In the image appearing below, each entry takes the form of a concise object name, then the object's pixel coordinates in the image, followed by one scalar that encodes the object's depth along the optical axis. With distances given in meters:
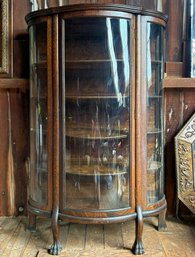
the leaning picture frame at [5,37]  2.21
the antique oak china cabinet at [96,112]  1.84
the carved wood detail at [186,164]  2.20
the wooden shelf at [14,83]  2.21
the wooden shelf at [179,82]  2.19
